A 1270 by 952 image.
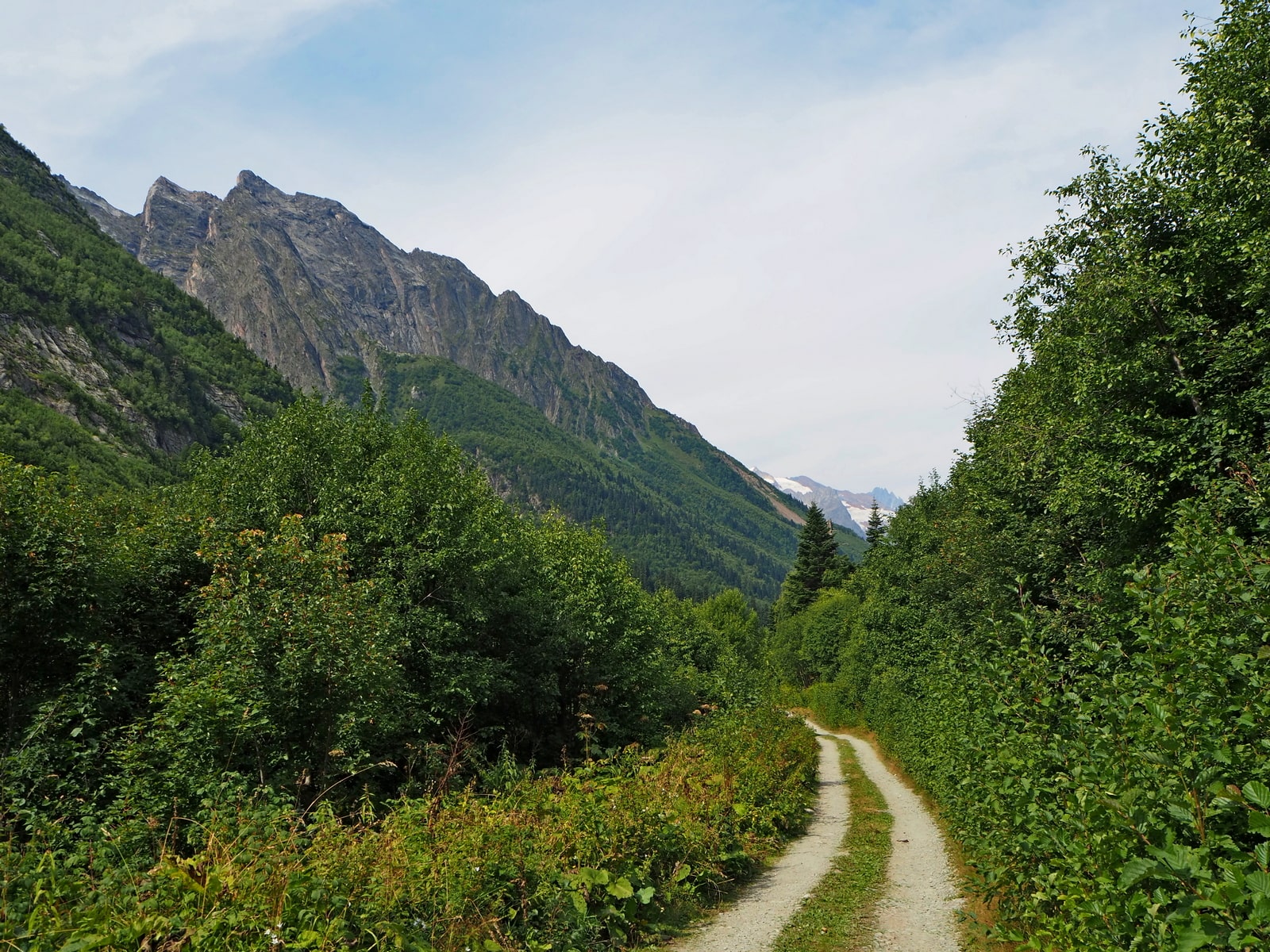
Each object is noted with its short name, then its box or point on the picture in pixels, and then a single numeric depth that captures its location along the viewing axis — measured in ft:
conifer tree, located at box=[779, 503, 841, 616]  288.30
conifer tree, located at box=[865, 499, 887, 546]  235.75
